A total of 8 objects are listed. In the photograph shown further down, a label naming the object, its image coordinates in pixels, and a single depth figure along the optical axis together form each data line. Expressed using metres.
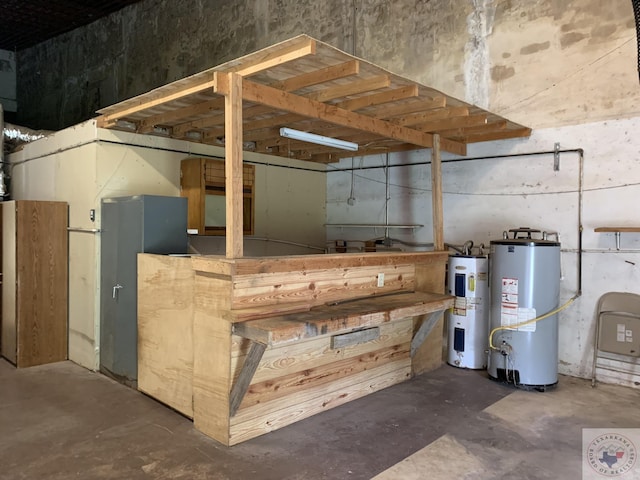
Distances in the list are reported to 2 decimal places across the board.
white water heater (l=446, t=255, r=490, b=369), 4.65
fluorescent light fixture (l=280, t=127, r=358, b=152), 3.78
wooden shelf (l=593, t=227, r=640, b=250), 3.95
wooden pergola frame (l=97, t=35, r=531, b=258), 2.97
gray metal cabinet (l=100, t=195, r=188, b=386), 3.94
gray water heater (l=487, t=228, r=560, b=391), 4.07
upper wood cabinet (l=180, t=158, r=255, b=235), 4.95
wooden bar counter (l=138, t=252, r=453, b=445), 2.95
